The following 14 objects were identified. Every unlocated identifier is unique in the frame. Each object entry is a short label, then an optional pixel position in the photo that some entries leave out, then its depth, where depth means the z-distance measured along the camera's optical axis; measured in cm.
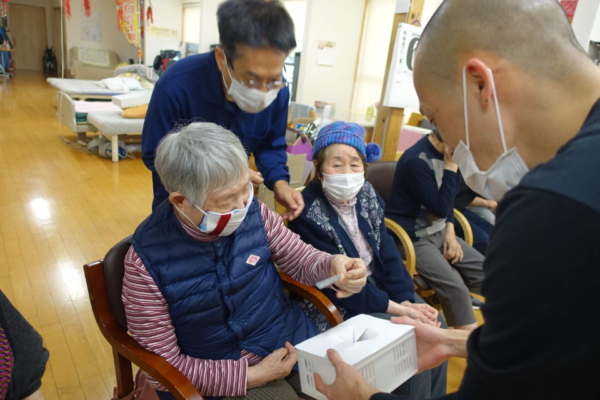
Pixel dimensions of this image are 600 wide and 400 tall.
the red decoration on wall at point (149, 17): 810
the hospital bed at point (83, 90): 679
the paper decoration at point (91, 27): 1198
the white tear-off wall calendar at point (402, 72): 268
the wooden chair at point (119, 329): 105
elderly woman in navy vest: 117
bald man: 49
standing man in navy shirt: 136
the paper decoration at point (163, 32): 1038
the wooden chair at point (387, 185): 225
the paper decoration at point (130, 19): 697
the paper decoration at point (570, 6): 386
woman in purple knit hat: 168
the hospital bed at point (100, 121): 513
